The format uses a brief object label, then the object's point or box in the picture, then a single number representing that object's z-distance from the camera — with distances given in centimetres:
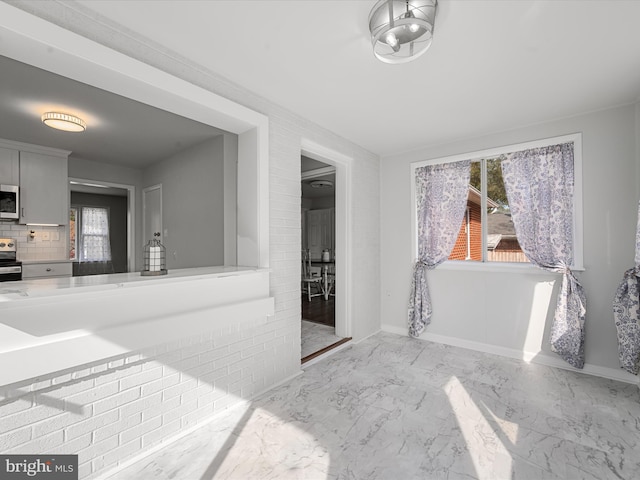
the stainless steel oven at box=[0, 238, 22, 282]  376
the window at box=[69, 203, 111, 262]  732
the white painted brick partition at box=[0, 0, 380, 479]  149
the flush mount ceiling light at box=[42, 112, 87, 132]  298
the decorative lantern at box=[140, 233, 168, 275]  196
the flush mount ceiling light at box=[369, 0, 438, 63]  154
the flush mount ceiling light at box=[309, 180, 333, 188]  641
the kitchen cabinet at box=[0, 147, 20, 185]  388
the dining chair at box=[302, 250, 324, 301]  641
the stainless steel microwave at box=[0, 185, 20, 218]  384
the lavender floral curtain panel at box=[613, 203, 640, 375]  247
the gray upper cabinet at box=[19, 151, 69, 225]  406
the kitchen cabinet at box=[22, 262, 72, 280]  407
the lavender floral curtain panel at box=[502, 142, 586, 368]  286
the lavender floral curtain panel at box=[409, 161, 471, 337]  366
